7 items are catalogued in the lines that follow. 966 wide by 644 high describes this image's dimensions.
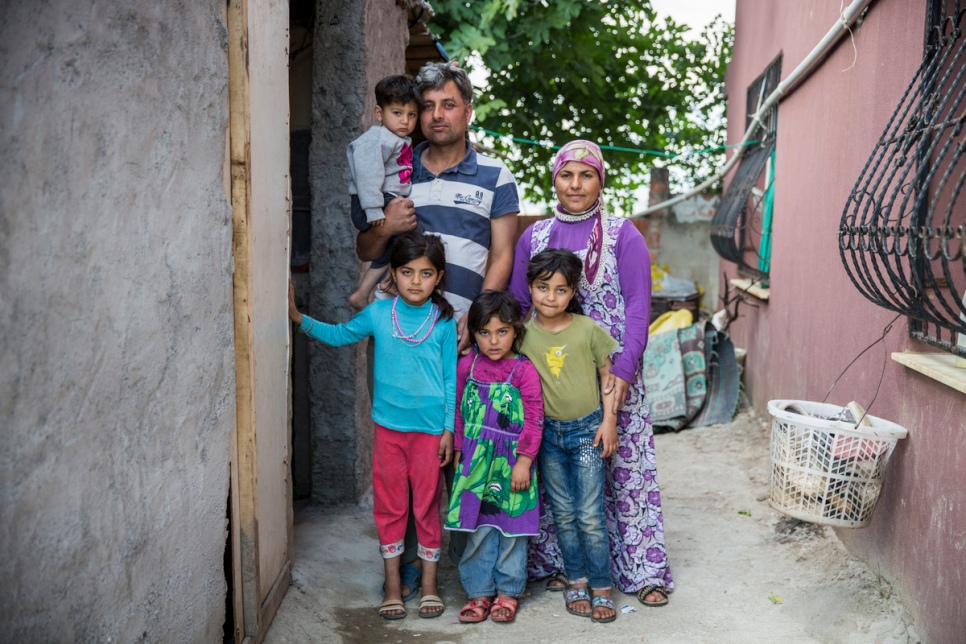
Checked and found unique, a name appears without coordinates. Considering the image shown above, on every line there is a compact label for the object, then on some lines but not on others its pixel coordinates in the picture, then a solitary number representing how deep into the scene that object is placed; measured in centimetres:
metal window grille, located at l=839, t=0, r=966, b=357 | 261
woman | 312
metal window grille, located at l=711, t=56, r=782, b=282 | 687
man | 309
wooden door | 241
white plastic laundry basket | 294
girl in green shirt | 302
